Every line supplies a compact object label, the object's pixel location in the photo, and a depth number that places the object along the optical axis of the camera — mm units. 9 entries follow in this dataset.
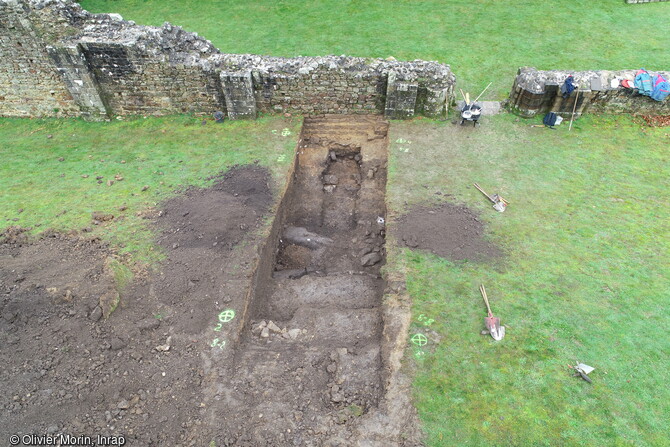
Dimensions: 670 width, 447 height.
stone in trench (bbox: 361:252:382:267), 7957
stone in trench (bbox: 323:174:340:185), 10125
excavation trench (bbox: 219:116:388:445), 5414
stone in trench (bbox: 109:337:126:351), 5973
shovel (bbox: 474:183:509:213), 8297
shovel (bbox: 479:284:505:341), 6090
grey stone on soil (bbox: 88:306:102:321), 6194
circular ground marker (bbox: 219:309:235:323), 6445
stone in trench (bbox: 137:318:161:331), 6293
